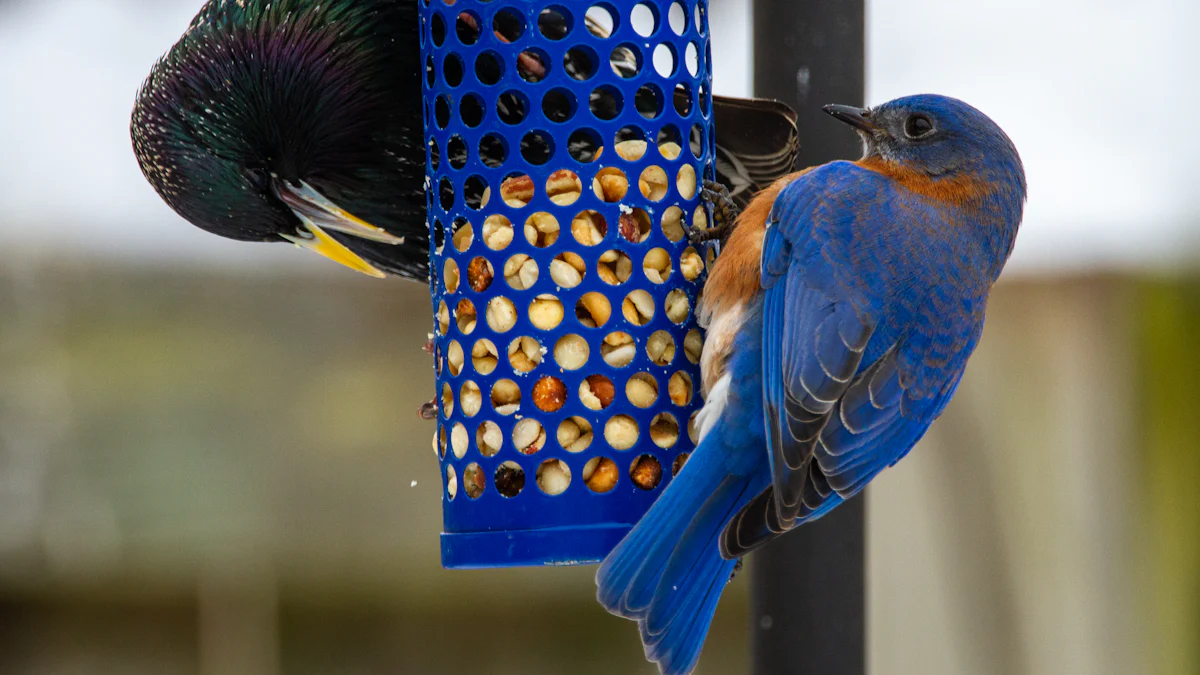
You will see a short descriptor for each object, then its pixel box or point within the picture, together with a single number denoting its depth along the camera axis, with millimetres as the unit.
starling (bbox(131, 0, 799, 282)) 5871
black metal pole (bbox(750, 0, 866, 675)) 4422
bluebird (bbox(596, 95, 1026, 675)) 4355
